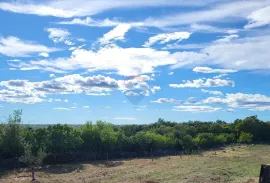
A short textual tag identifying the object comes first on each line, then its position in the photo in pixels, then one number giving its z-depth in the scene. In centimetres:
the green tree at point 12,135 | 3864
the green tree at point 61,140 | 4266
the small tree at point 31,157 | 3174
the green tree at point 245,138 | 6797
